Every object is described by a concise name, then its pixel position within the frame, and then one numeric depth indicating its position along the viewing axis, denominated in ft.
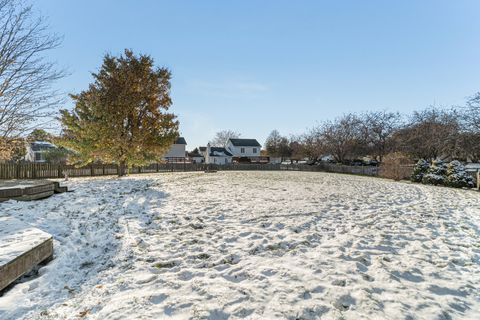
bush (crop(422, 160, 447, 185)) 61.31
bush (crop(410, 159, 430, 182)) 67.41
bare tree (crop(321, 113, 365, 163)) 149.89
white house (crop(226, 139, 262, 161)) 208.33
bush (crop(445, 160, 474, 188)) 56.95
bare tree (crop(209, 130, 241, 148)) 303.48
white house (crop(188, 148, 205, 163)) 214.69
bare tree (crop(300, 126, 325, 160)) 162.02
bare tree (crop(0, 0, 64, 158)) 31.53
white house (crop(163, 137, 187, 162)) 167.63
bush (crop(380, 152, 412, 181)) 77.82
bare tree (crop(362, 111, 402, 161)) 147.43
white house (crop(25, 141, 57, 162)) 156.47
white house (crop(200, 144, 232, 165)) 195.05
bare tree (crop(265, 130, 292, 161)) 228.02
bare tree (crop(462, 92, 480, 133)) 67.21
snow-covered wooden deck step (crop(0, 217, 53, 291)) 12.17
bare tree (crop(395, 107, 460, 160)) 95.34
